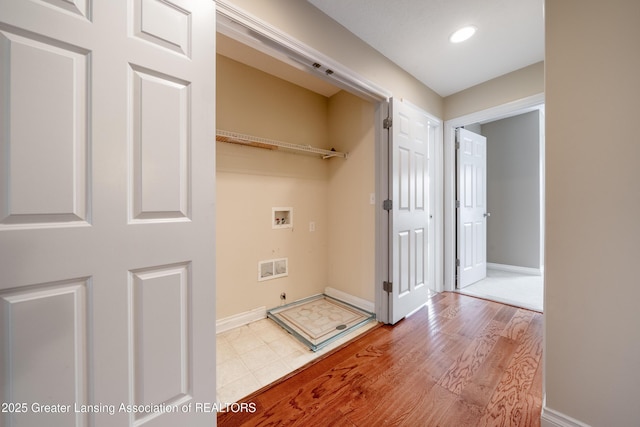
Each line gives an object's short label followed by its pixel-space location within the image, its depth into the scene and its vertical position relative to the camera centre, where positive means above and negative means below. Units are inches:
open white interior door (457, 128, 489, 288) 121.3 +2.6
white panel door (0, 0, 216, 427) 28.7 +0.3
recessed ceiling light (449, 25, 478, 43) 74.1 +58.4
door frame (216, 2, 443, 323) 50.9 +40.8
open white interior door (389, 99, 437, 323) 85.8 +1.1
